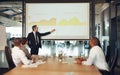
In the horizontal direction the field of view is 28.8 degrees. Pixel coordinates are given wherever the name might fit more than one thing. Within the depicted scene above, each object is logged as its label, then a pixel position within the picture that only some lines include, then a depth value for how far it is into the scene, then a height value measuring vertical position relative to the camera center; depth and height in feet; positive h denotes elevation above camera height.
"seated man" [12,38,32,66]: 13.88 -1.56
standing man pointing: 24.99 -1.15
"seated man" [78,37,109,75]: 14.49 -1.94
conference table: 10.76 -2.05
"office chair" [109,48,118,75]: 14.62 -2.19
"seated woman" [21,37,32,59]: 17.25 -1.30
